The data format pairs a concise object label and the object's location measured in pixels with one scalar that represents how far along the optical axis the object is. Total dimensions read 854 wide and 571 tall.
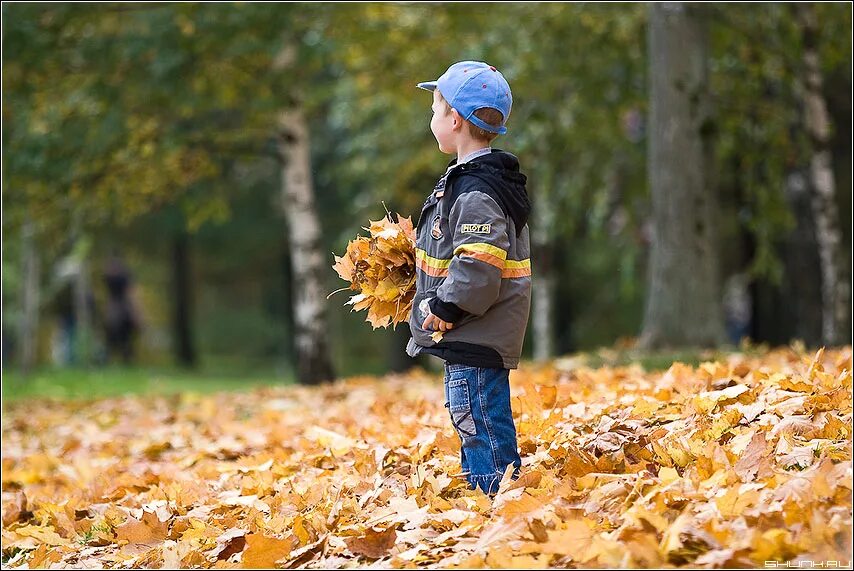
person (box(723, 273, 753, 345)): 20.40
